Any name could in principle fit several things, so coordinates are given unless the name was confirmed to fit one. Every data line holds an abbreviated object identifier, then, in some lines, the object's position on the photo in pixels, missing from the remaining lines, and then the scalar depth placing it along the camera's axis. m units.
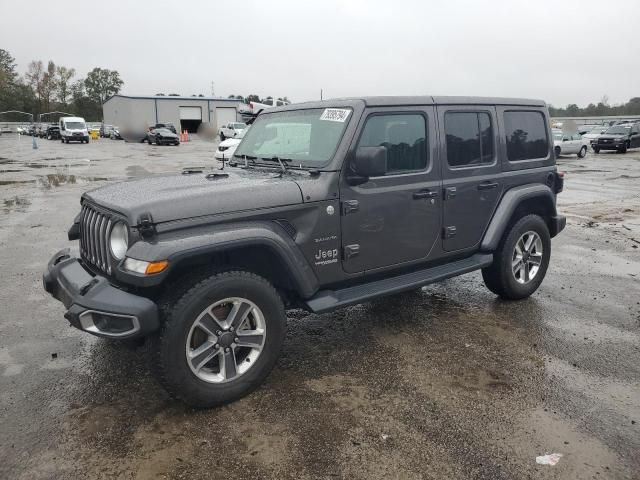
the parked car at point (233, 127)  32.75
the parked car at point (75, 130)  45.06
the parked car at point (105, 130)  56.66
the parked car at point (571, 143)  25.50
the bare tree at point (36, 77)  100.31
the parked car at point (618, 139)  28.64
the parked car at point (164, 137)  38.91
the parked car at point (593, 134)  30.17
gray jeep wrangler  2.98
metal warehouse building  48.09
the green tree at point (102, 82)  93.81
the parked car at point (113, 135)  50.95
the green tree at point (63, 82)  100.75
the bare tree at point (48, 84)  99.94
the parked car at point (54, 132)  54.50
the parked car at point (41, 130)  64.30
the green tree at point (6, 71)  95.00
